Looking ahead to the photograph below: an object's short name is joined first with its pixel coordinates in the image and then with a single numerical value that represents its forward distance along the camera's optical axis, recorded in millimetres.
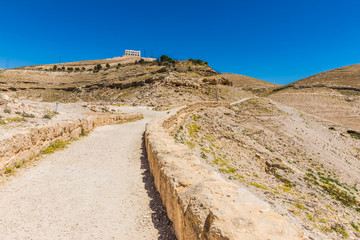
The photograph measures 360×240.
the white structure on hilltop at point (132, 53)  134000
